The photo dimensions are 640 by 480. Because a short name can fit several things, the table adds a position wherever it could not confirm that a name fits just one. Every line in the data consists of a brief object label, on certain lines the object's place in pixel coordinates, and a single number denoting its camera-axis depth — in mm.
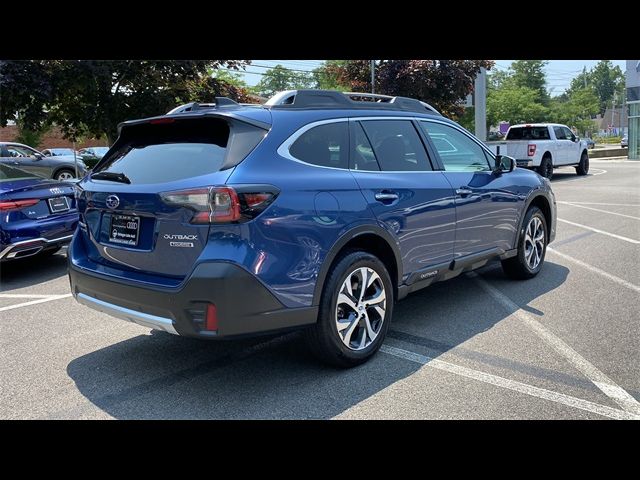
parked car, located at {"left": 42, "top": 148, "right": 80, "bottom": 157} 30912
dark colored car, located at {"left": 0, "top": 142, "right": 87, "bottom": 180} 16453
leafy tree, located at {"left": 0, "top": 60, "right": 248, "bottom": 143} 11383
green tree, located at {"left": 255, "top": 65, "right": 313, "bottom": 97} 57219
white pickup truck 18094
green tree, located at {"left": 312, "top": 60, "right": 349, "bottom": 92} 22078
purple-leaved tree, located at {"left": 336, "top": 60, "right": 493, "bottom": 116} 19484
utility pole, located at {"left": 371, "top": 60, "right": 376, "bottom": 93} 18605
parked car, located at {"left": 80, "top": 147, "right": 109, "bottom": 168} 22350
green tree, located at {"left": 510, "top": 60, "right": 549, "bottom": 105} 68688
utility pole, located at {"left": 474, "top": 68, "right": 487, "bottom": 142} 23250
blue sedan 6602
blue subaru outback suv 3277
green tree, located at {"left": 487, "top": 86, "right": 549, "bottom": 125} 47438
